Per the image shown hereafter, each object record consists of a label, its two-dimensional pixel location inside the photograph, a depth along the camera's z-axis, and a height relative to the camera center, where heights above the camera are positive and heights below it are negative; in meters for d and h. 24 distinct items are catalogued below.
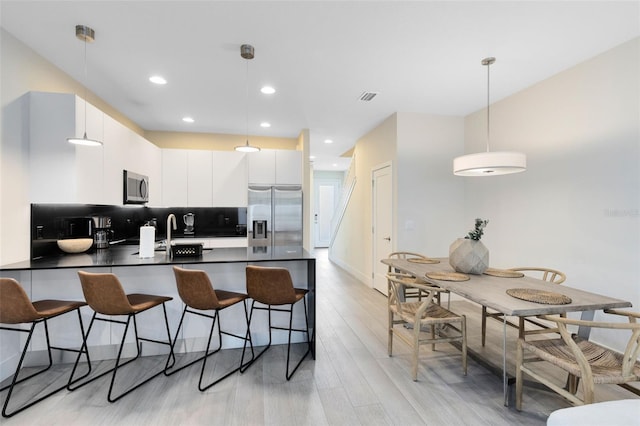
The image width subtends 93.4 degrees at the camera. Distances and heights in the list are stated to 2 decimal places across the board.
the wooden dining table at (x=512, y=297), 1.88 -0.56
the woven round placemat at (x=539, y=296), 1.96 -0.55
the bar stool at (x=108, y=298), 2.16 -0.61
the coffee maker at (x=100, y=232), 3.34 -0.20
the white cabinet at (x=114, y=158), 3.27 +0.64
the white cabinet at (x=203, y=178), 5.05 +0.62
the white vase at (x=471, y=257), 2.70 -0.37
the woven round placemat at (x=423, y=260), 3.38 -0.51
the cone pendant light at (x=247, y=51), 2.72 +1.50
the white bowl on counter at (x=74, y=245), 2.90 -0.30
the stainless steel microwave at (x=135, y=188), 3.67 +0.35
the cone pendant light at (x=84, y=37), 2.44 +1.48
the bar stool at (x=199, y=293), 2.31 -0.61
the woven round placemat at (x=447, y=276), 2.53 -0.52
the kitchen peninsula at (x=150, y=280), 2.52 -0.60
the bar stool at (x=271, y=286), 2.41 -0.58
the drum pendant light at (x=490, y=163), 2.60 +0.47
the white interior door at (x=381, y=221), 4.87 -0.09
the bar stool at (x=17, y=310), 2.01 -0.66
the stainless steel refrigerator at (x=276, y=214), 5.14 +0.02
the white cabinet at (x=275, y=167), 5.23 +0.84
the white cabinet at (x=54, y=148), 2.70 +0.60
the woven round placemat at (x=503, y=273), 2.71 -0.53
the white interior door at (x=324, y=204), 10.86 +0.41
